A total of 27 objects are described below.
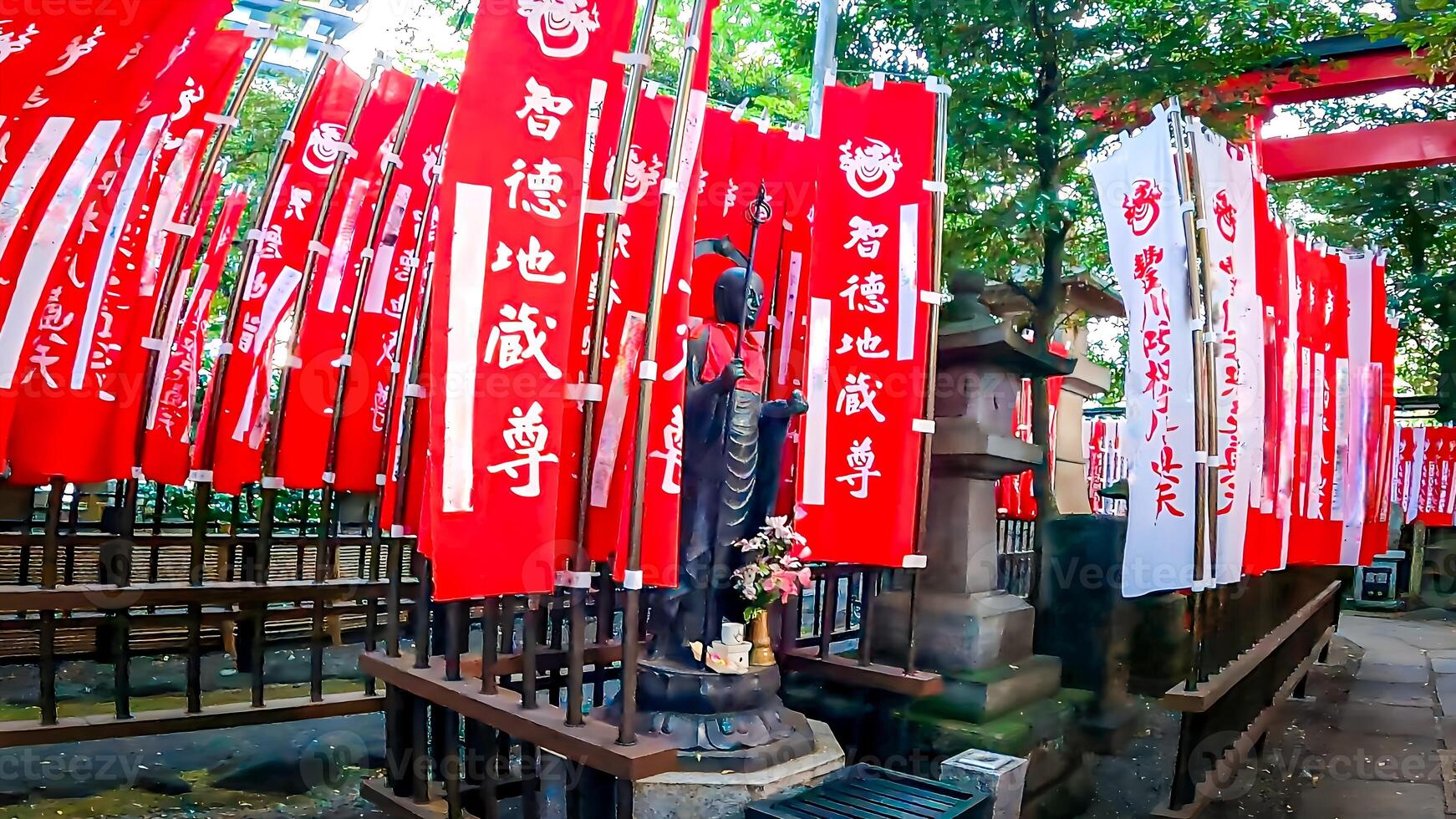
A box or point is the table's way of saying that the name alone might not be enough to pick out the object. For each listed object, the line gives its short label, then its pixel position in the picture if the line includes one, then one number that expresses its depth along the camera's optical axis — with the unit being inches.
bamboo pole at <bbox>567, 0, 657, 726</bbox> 145.7
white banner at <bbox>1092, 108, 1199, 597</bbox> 224.5
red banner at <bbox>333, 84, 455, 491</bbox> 258.4
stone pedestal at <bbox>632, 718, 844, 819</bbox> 174.4
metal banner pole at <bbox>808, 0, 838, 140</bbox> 346.0
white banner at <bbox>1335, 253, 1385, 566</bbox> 325.7
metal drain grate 169.6
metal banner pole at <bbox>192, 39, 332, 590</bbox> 253.0
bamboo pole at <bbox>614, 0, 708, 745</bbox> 146.7
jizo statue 203.0
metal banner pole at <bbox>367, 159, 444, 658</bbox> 187.3
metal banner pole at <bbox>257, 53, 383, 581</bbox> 254.7
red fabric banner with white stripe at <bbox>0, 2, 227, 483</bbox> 189.5
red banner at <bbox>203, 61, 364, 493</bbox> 258.2
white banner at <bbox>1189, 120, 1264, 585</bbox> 226.4
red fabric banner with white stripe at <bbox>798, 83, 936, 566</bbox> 226.8
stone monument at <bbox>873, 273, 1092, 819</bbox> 269.4
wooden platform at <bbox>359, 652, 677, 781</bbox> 143.3
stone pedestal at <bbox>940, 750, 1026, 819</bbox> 199.9
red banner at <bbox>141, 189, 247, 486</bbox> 266.1
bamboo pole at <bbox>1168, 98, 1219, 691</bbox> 220.8
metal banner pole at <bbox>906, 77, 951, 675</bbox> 226.7
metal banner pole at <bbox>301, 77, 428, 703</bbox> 254.7
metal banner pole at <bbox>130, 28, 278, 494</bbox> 240.2
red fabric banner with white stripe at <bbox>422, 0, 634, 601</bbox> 136.4
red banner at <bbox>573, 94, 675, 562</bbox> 154.4
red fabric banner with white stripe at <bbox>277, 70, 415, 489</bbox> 262.2
